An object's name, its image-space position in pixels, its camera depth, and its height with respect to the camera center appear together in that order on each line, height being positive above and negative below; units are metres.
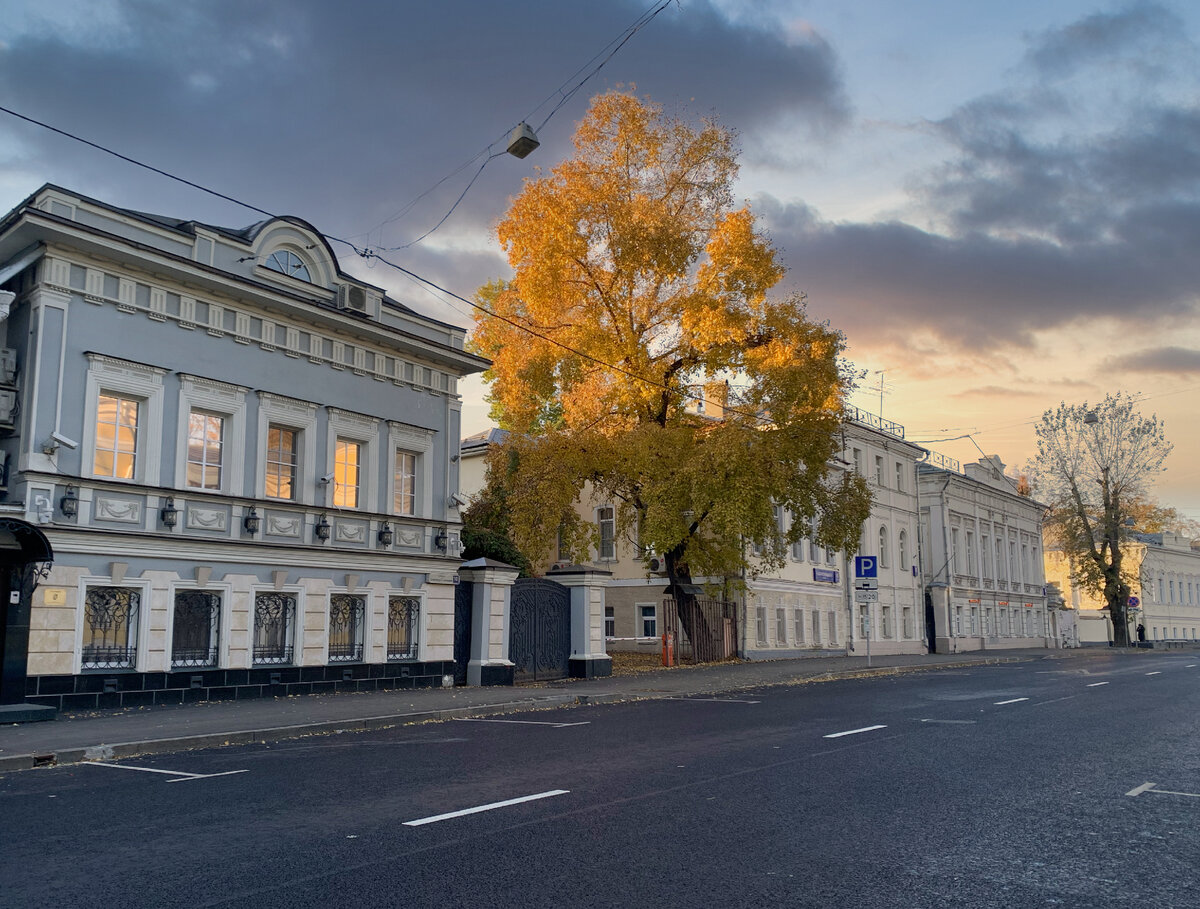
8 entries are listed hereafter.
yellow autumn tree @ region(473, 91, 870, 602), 26.92 +7.06
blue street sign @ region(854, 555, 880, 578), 29.83 +1.32
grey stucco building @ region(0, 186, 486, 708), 16.05 +2.83
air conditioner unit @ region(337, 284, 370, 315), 21.06 +6.51
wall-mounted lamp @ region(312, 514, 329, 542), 20.02 +1.63
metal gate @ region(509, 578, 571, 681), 23.52 -0.41
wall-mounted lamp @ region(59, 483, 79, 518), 15.89 +1.70
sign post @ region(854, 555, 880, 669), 29.50 +0.96
